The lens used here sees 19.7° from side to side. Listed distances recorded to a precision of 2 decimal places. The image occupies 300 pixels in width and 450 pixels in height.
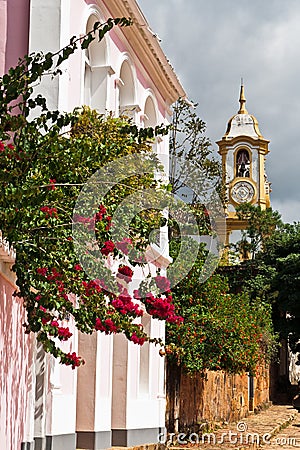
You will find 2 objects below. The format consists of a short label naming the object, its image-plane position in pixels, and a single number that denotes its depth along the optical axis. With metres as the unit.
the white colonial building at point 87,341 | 9.50
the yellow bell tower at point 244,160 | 50.12
